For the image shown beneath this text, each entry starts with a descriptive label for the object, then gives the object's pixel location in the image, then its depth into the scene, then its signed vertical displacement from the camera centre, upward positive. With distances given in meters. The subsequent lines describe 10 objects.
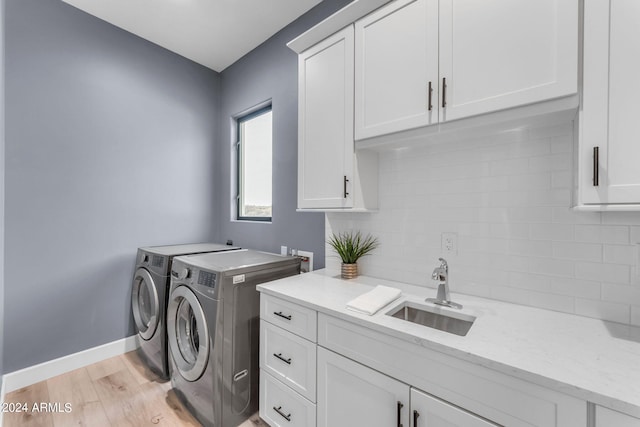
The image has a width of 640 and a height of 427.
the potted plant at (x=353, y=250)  1.85 -0.25
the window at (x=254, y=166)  2.83 +0.49
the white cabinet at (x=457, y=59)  1.01 +0.67
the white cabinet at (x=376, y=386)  0.81 -0.64
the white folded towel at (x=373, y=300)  1.22 -0.41
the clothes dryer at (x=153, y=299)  2.14 -0.74
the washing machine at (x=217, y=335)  1.62 -0.78
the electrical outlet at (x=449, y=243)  1.51 -0.17
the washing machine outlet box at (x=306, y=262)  2.22 -0.41
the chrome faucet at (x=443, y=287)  1.33 -0.36
